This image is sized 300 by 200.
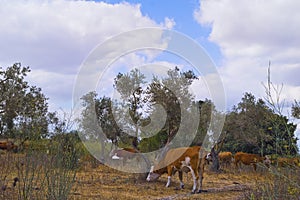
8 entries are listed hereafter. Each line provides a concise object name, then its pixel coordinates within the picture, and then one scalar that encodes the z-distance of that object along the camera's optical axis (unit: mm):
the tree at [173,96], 13211
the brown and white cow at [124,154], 16538
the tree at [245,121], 19969
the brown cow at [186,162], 11281
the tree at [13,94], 15587
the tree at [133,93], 13070
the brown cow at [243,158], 19078
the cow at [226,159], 21766
